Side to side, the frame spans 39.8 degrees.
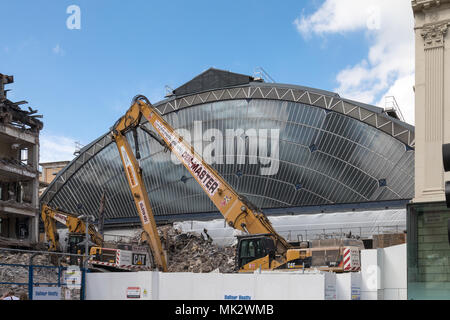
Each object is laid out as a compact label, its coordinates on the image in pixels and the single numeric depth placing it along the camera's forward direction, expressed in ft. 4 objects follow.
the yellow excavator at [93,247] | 122.52
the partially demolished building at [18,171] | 162.61
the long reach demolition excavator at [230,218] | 97.66
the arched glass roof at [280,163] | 150.20
